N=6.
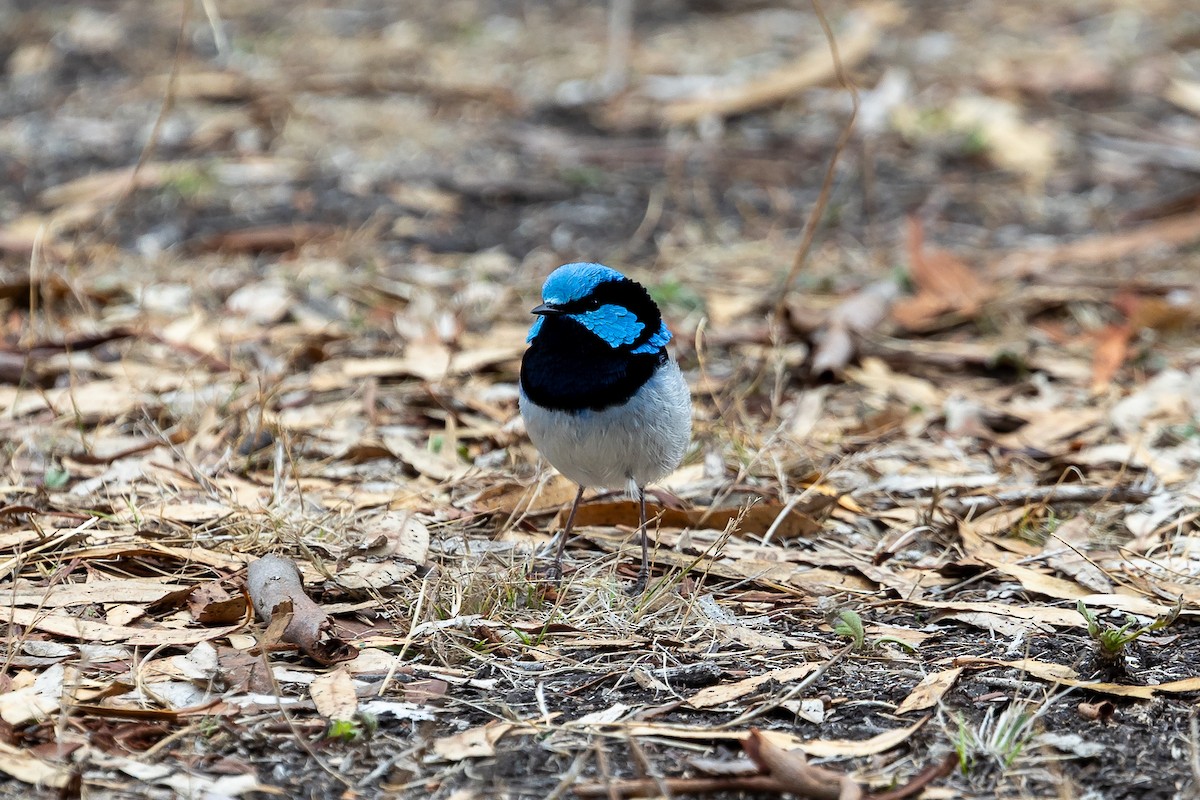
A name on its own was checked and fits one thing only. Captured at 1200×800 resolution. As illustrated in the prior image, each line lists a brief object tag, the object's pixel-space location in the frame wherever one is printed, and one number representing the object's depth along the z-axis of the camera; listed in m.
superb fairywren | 7.34
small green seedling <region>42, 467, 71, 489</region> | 8.30
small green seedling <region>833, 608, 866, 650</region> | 6.69
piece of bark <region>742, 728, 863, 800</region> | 5.34
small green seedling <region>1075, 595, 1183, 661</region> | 6.25
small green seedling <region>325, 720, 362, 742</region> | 5.69
